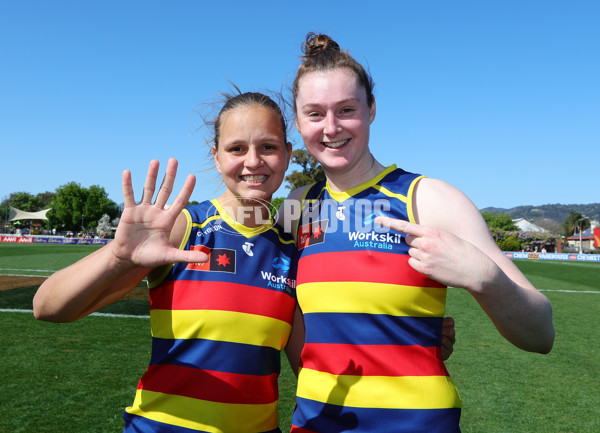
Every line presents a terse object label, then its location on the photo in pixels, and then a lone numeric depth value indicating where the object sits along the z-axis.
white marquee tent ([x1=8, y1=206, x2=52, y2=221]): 93.21
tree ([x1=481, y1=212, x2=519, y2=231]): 101.38
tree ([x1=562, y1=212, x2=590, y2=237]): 109.98
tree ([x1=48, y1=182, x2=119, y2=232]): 80.38
